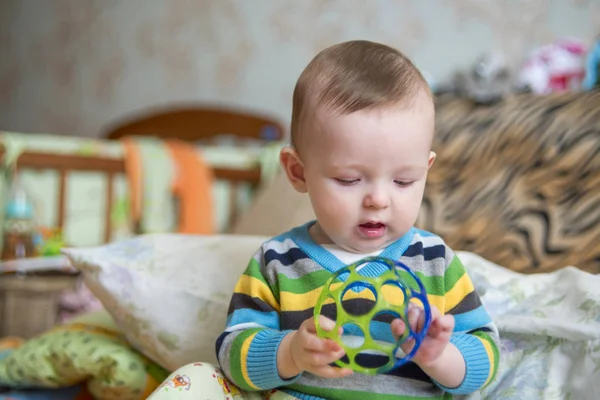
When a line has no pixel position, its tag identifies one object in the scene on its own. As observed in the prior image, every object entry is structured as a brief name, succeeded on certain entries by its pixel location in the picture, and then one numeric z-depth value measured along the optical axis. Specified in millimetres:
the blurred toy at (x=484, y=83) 1437
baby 645
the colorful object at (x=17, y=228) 1860
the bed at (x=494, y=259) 807
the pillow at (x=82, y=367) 945
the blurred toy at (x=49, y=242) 1889
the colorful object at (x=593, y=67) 1471
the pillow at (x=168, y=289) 924
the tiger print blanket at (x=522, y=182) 1110
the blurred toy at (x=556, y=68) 1716
